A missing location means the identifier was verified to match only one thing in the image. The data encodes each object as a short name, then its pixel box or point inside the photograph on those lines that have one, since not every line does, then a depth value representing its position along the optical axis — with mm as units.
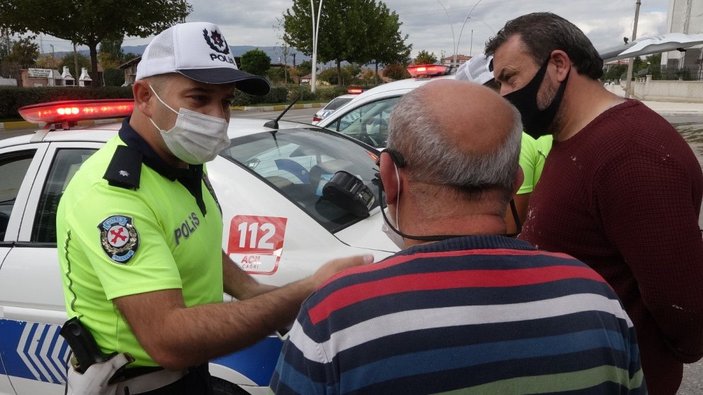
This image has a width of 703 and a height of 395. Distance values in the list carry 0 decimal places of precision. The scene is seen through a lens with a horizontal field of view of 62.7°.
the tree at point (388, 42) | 38938
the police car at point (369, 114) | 5949
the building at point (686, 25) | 38475
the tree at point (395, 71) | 47281
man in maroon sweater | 1521
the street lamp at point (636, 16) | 26078
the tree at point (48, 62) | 79162
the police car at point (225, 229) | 2328
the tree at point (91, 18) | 20750
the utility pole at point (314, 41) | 31402
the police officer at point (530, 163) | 2327
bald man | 937
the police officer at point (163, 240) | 1418
